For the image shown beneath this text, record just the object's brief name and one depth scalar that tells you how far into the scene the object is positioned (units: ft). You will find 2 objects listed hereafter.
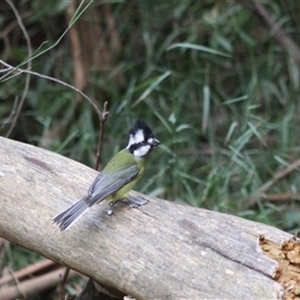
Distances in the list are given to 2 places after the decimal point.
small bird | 14.61
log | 13.43
